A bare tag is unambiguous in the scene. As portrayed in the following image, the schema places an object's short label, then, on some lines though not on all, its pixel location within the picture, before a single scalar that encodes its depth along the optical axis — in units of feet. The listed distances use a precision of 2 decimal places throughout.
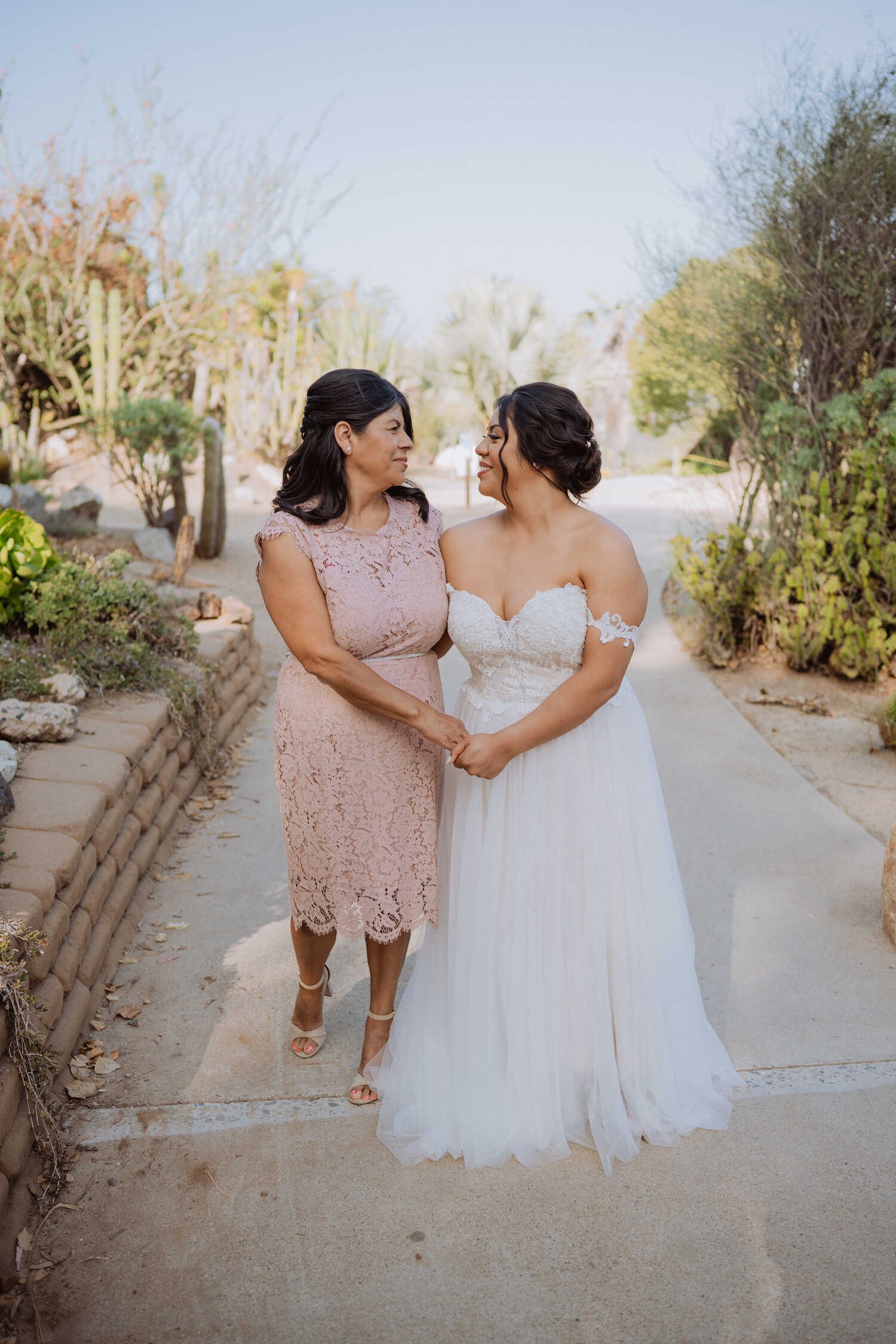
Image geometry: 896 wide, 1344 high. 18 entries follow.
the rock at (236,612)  22.40
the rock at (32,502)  26.02
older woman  8.13
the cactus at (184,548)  24.98
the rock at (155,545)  29.40
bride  8.13
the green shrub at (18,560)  16.31
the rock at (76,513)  28.68
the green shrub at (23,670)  14.08
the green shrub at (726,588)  22.75
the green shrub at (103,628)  15.88
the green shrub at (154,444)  30.99
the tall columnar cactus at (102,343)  41.24
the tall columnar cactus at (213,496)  32.86
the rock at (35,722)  12.87
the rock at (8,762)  11.57
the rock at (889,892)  11.82
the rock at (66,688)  14.34
